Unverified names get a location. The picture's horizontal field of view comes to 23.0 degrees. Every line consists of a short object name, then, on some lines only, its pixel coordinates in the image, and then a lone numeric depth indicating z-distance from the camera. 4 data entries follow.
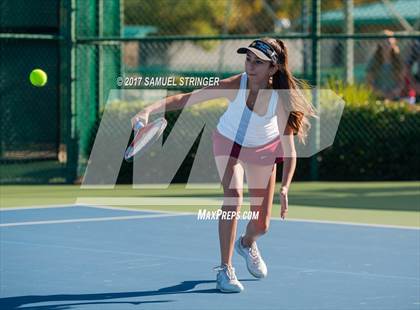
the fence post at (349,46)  19.97
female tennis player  8.05
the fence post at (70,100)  16.19
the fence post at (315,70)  16.02
